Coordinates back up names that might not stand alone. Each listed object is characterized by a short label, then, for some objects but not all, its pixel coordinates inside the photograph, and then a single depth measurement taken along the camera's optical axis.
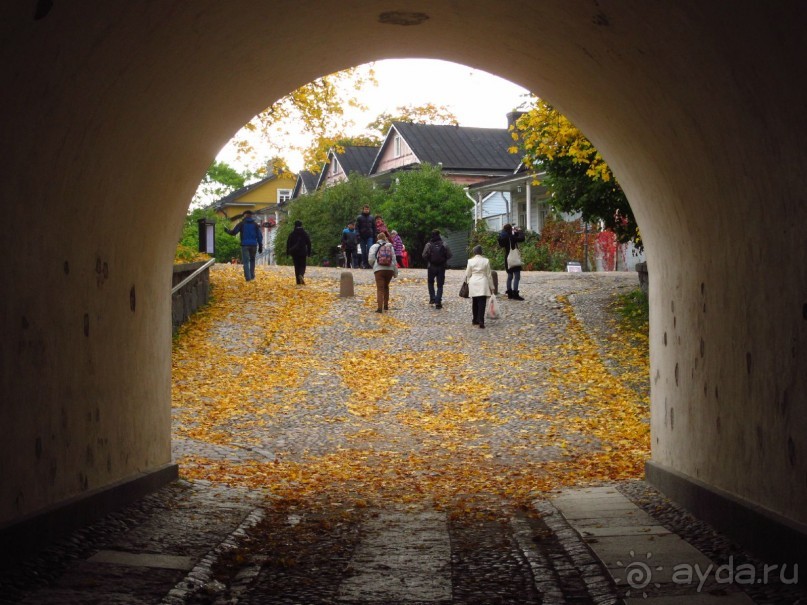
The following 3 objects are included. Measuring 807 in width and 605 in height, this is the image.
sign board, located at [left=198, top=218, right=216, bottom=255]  28.83
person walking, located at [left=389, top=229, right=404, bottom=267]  32.38
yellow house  86.12
